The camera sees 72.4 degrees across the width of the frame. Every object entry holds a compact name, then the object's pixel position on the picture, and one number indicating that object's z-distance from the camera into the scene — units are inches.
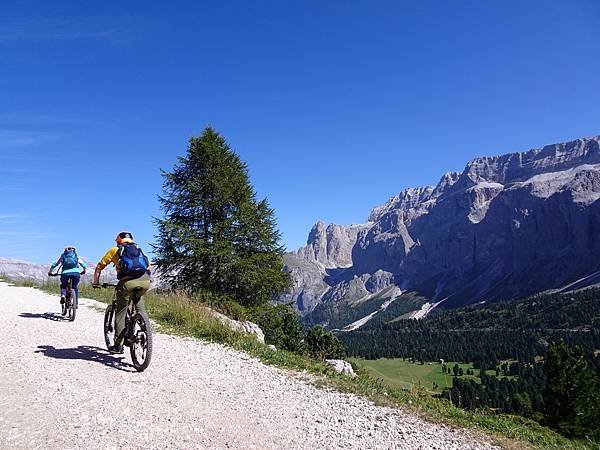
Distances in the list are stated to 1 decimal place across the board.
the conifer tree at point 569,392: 2085.4
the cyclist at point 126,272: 343.0
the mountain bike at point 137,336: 336.0
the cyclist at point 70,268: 579.8
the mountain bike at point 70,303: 571.5
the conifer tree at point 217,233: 897.5
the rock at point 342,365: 540.0
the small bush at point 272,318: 888.9
